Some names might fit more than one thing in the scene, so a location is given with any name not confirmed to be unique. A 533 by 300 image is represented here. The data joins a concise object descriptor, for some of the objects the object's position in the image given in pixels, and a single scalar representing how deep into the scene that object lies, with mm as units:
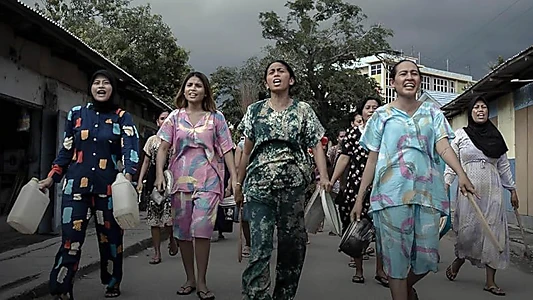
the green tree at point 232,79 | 46031
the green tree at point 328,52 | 42281
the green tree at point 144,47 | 30234
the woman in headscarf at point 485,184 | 6828
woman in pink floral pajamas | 5871
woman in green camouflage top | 4883
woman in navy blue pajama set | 5328
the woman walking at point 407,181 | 4555
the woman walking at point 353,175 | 7125
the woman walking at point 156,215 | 8320
